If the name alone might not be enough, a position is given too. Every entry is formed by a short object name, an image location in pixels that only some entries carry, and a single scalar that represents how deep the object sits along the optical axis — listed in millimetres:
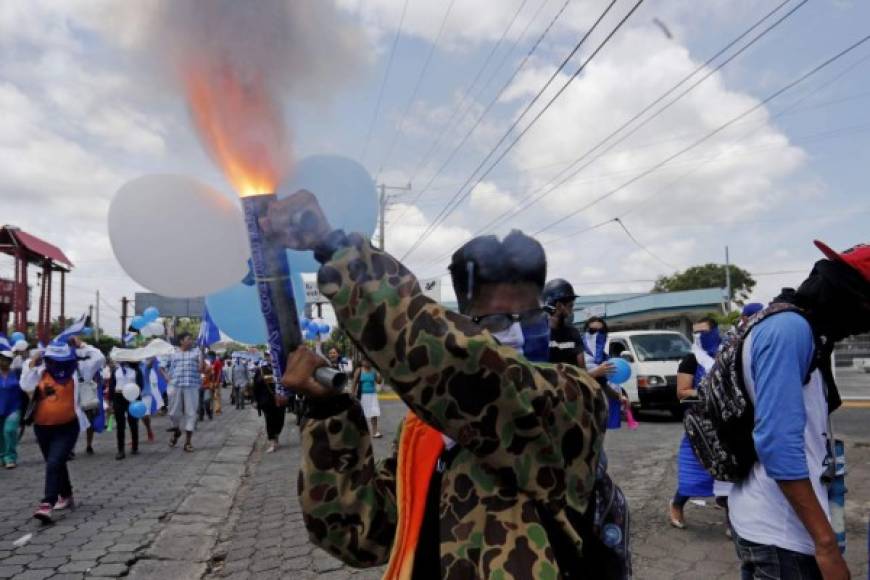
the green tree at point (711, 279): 53562
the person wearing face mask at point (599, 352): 6715
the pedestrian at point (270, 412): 10813
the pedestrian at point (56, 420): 6523
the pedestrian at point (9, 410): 9375
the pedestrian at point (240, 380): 22188
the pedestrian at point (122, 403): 10680
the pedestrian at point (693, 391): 5168
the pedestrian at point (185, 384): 11109
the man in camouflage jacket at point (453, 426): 1223
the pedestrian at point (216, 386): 20250
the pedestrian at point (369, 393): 11328
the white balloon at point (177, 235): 1816
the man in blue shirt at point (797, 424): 1972
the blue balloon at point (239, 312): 2240
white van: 13352
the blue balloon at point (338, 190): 1629
